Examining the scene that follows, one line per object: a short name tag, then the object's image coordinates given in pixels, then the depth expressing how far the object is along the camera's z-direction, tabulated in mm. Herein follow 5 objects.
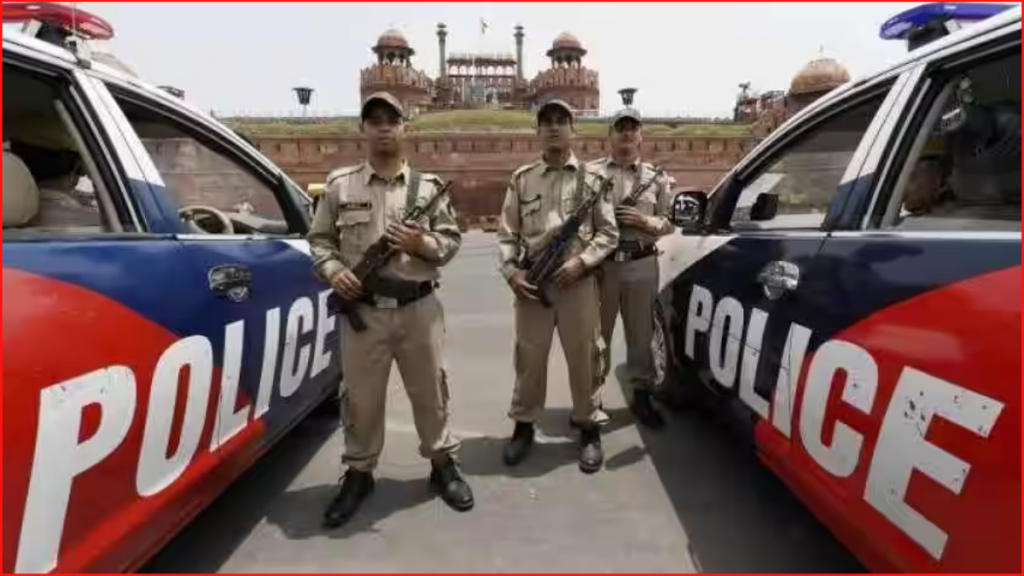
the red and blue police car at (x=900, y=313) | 1352
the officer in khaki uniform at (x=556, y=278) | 3123
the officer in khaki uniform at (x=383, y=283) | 2615
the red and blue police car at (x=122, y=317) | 1429
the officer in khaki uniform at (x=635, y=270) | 3721
